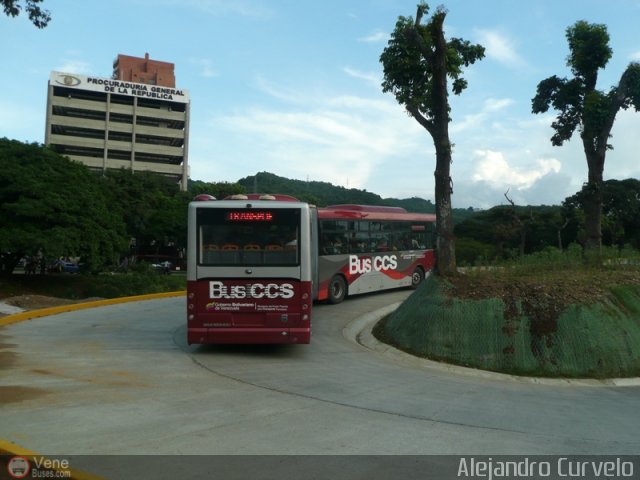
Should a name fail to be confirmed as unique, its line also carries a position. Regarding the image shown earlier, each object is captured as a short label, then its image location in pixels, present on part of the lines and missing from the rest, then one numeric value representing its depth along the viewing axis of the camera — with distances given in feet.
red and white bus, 35.42
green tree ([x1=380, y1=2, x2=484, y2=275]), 45.50
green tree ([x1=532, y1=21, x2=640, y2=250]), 53.67
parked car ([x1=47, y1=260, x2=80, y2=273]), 143.05
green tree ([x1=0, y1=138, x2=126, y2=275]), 79.56
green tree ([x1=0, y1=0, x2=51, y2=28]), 40.65
